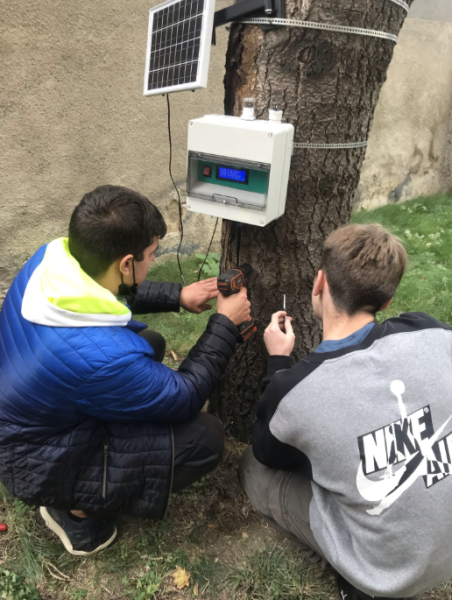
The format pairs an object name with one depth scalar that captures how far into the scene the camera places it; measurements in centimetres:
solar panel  160
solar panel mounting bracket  161
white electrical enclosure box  160
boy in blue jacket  150
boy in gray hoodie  127
